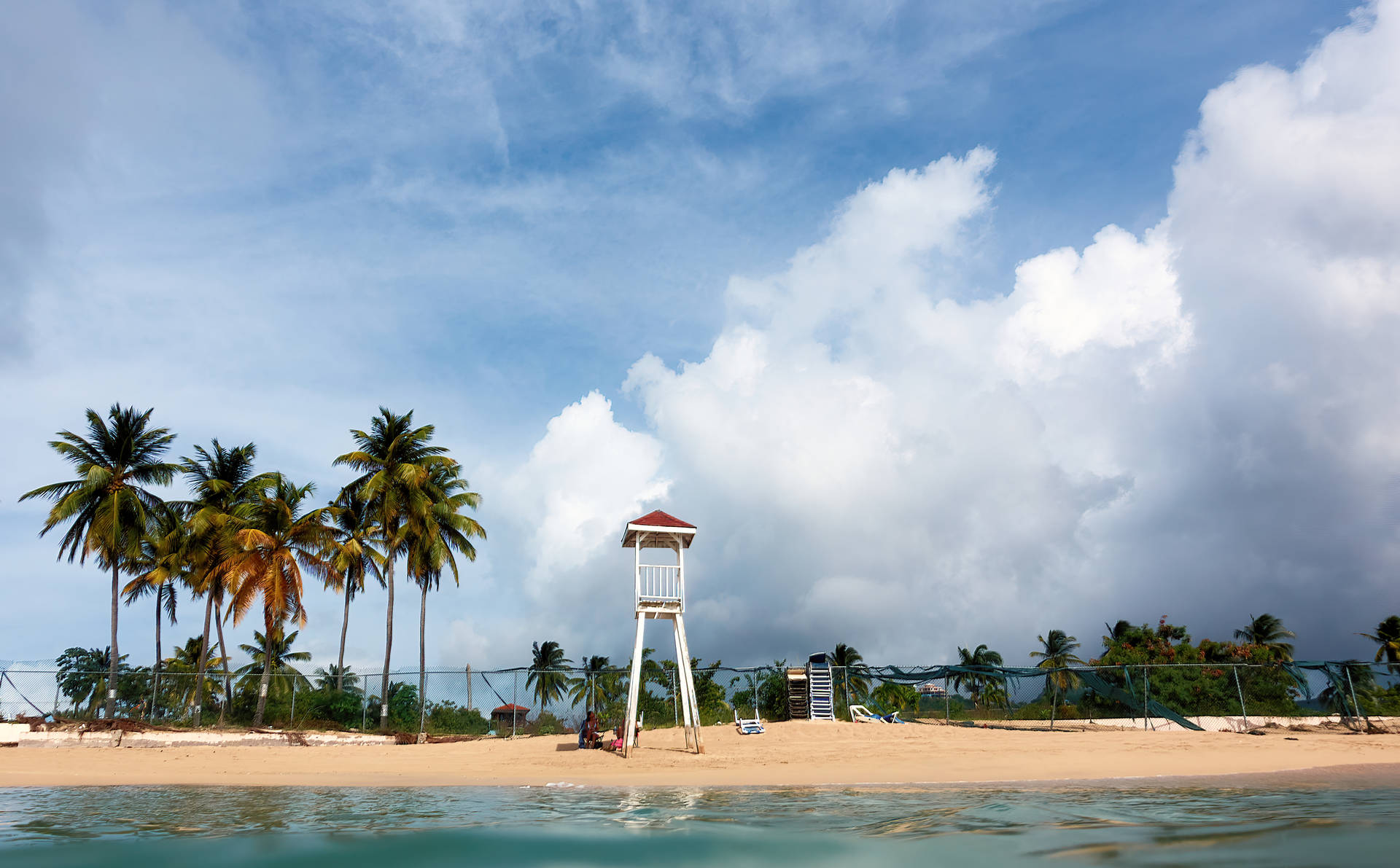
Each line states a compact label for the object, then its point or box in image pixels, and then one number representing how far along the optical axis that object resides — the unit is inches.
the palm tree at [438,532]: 1299.2
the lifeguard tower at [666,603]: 782.5
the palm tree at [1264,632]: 2401.6
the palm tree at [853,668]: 1058.1
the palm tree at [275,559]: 1181.7
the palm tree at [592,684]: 1003.9
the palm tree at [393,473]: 1273.4
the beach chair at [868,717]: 999.0
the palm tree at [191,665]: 1291.8
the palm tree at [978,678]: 1199.0
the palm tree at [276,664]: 1167.3
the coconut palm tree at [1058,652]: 2345.6
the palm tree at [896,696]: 1772.9
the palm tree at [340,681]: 1152.6
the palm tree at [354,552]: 1337.4
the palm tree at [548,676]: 1095.1
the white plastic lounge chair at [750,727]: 872.3
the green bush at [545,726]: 1033.5
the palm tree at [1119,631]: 2331.4
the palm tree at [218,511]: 1243.2
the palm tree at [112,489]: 1181.1
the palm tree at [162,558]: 1273.4
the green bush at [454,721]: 1119.0
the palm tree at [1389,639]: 1964.8
